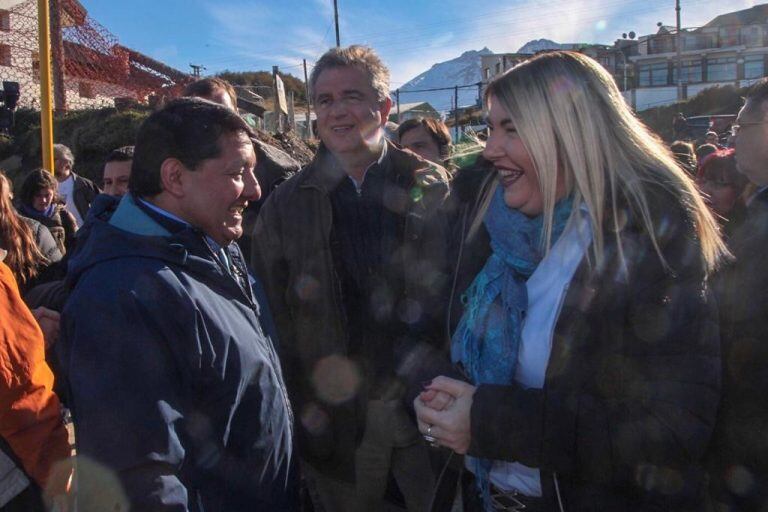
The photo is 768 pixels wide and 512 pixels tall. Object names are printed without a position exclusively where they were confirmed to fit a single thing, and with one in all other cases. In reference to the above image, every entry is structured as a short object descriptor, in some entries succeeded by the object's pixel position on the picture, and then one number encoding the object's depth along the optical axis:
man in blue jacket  1.44
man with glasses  1.79
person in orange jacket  1.95
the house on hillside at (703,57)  63.75
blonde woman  1.45
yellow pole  4.22
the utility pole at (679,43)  42.81
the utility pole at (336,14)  27.41
